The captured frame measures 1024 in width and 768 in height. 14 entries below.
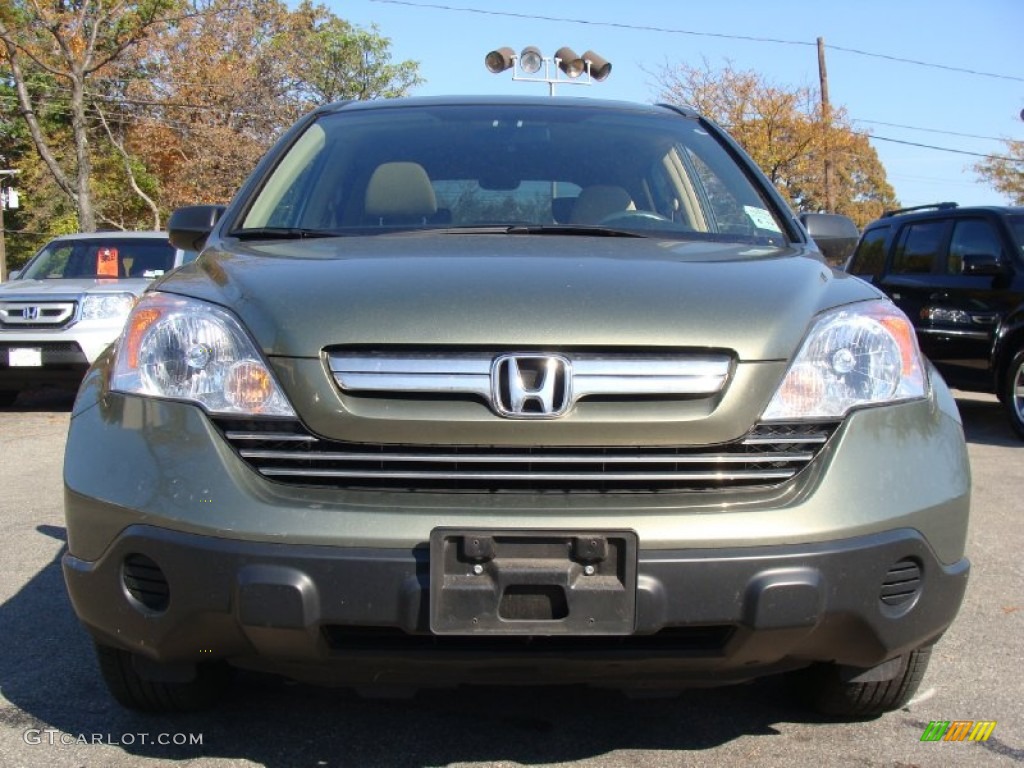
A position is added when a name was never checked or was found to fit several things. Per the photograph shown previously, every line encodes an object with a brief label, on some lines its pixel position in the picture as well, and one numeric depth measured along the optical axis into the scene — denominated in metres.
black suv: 8.71
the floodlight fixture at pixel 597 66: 18.06
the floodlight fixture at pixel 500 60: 17.19
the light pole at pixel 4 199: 35.99
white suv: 9.71
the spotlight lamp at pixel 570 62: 17.62
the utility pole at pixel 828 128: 34.22
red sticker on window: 10.96
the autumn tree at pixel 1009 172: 42.81
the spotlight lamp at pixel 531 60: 16.92
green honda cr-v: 2.13
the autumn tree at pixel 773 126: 35.31
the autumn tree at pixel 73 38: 20.84
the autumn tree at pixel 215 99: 32.50
